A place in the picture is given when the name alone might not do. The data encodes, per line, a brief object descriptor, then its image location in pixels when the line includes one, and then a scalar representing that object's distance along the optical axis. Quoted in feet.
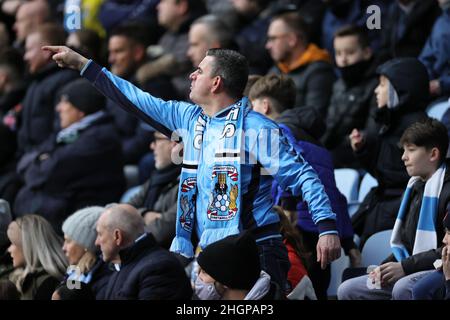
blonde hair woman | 61.31
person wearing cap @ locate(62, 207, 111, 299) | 60.08
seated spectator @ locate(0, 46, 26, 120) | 87.20
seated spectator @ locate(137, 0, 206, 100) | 80.69
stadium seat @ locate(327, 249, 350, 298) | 58.29
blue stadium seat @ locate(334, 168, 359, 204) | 65.05
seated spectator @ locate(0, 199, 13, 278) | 65.10
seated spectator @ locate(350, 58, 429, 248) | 60.70
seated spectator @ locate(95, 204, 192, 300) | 55.21
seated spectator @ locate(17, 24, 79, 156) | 81.87
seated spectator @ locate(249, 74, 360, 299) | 55.77
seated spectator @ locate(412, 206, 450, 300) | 49.11
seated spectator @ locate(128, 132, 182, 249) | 64.03
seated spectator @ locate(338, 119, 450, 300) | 52.31
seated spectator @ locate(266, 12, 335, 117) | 71.82
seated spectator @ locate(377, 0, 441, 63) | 73.87
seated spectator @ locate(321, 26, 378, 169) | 69.00
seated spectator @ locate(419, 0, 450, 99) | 69.97
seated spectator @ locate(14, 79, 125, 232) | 72.69
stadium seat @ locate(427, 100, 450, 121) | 66.13
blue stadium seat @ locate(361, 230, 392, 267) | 58.23
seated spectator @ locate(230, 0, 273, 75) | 79.61
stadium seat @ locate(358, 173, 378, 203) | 64.44
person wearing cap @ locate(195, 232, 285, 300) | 43.70
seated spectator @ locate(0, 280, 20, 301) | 57.57
